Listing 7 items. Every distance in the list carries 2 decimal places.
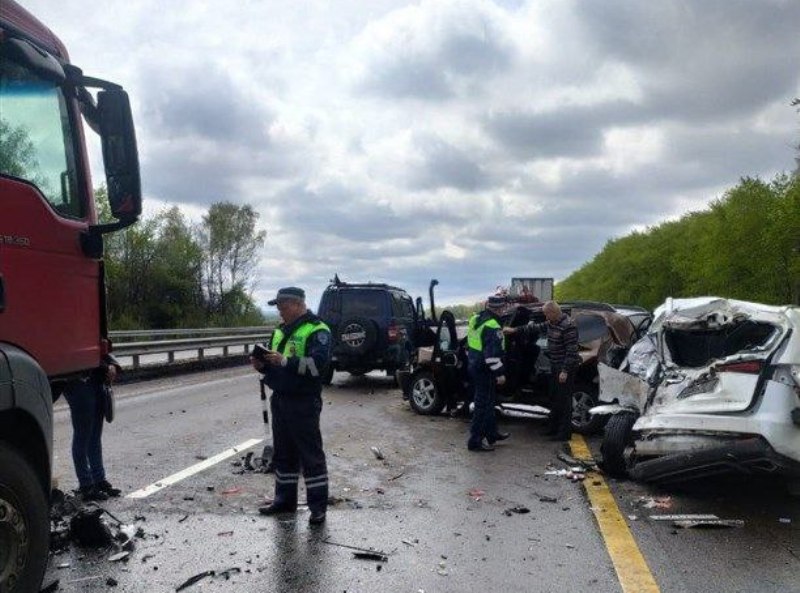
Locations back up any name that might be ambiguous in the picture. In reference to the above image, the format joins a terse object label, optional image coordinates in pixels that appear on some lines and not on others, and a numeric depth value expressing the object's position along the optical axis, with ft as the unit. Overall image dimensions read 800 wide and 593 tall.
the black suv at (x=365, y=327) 46.85
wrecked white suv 17.42
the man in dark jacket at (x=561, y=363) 29.76
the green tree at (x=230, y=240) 181.27
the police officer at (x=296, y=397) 17.71
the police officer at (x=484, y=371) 27.07
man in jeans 19.25
